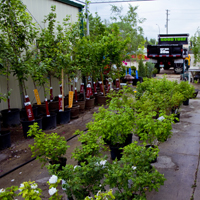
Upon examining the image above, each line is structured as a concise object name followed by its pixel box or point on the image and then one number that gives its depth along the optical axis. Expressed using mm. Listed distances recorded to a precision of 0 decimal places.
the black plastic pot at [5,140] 4695
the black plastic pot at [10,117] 5973
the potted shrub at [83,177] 2365
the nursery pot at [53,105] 7285
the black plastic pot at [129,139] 4391
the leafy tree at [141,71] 13686
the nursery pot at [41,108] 6859
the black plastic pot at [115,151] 3945
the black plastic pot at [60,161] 3488
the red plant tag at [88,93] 7871
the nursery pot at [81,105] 7391
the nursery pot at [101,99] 8414
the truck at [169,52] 16516
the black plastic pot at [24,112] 6402
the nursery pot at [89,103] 7867
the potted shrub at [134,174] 2333
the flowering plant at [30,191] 1994
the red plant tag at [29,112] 5332
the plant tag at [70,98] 6500
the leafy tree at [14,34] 5043
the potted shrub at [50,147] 3279
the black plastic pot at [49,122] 5760
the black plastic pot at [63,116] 6215
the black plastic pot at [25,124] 5178
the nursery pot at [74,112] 6754
